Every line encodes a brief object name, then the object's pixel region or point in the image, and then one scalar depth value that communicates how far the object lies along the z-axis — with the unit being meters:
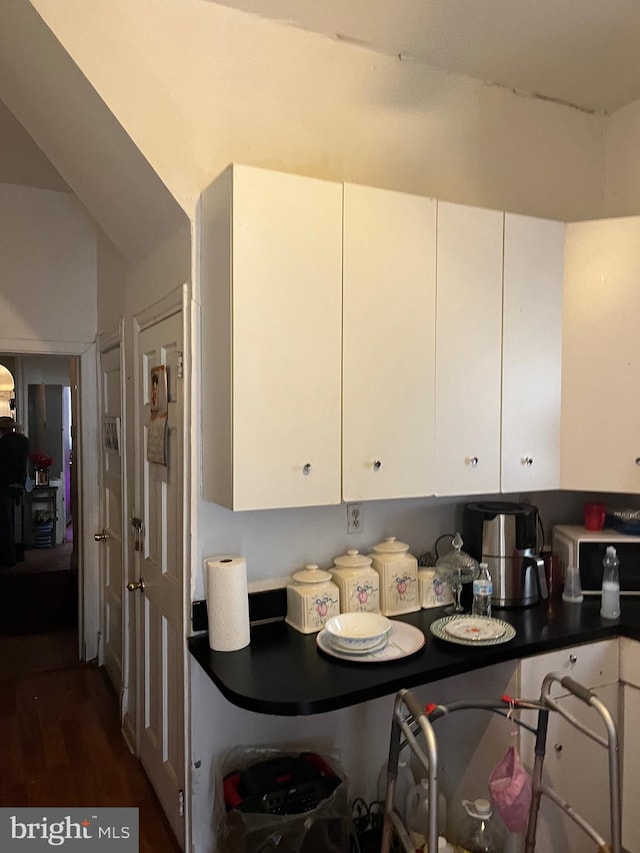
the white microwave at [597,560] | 2.21
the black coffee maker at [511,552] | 2.09
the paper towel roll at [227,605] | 1.74
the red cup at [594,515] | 2.30
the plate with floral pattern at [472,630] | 1.80
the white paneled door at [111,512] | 3.00
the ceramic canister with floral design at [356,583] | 1.92
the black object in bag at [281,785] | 1.72
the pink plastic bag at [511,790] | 1.61
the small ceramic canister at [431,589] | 2.08
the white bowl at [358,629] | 1.69
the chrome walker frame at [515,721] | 1.18
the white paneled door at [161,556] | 1.98
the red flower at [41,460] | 6.94
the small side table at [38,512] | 6.72
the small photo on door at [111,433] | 2.97
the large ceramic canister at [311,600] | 1.87
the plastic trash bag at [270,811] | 1.68
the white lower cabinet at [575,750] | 1.83
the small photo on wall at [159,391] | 2.08
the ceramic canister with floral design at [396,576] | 2.00
